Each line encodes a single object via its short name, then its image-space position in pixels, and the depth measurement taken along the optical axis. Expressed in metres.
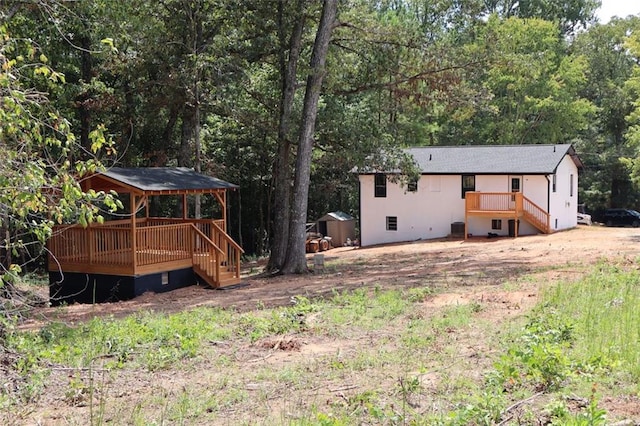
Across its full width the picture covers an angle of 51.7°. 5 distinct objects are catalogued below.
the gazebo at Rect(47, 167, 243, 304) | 16.12
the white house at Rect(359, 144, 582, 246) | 30.50
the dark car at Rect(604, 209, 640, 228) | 39.50
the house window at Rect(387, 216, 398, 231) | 34.03
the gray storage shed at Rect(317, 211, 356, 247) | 35.00
